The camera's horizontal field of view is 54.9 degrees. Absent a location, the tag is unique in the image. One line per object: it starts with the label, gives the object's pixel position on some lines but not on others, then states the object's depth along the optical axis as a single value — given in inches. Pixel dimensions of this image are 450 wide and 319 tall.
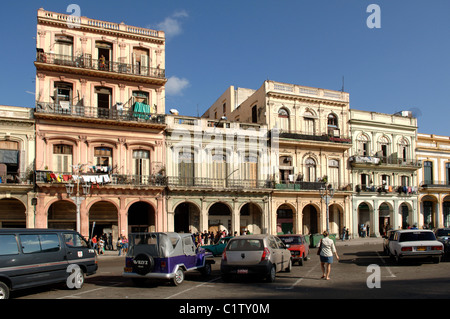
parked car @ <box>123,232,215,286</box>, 531.8
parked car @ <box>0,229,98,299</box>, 454.6
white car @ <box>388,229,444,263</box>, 710.5
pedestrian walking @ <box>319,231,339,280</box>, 568.7
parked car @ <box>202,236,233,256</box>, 984.9
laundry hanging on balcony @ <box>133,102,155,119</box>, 1320.1
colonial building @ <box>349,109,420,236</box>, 1721.2
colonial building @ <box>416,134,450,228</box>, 1893.5
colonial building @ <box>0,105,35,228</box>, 1168.2
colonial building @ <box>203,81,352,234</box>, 1550.2
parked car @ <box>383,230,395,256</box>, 846.8
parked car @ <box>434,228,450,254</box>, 817.7
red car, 776.3
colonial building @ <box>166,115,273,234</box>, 1376.7
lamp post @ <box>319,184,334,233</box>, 1378.8
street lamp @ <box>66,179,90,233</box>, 1131.2
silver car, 559.8
